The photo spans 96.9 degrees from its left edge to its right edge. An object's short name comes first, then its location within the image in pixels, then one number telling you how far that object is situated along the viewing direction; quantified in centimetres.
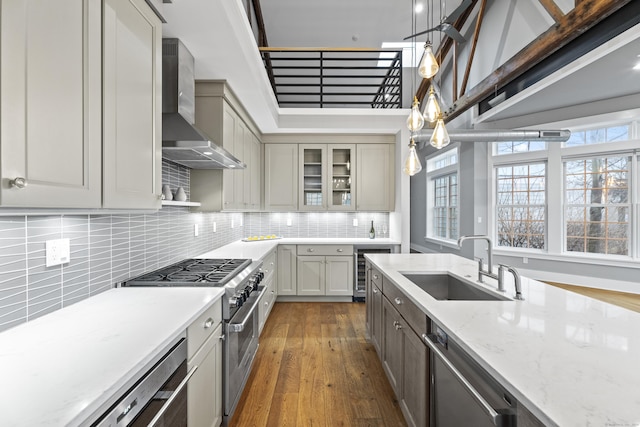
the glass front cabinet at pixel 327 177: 450
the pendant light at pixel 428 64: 184
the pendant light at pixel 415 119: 207
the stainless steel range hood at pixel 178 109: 183
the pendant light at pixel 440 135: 194
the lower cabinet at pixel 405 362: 148
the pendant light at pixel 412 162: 240
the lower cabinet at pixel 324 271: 422
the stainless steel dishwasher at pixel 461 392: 88
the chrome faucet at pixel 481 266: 177
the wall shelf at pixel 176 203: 178
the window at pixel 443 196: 664
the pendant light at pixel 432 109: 197
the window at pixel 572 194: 484
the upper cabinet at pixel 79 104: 77
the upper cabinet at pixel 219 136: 262
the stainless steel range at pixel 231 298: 176
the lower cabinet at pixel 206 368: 132
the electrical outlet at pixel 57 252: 127
